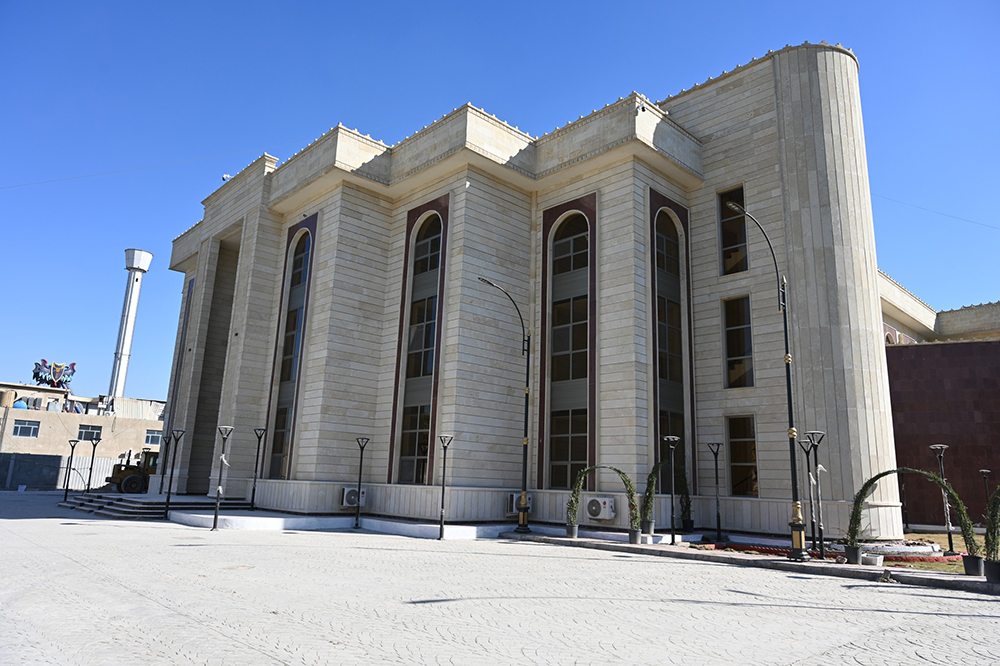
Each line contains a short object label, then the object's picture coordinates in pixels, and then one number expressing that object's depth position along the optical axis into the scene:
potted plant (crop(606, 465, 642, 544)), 20.70
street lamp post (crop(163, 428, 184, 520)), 32.37
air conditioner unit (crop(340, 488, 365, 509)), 27.39
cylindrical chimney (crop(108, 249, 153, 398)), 78.00
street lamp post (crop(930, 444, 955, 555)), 21.83
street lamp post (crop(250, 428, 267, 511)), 29.27
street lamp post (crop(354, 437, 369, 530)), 26.08
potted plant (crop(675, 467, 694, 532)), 23.89
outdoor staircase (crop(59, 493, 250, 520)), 27.70
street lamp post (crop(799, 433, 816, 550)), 23.05
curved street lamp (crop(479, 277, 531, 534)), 23.89
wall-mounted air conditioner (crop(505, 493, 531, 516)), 26.45
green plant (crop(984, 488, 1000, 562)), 14.03
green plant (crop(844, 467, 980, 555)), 14.96
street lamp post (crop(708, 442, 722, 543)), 22.38
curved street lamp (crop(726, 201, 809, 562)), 17.05
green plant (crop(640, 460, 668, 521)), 21.53
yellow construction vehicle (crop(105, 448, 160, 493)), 37.97
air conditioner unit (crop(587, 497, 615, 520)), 23.41
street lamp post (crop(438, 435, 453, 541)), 22.78
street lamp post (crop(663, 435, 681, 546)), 21.44
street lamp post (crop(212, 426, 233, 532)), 25.44
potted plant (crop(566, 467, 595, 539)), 22.59
